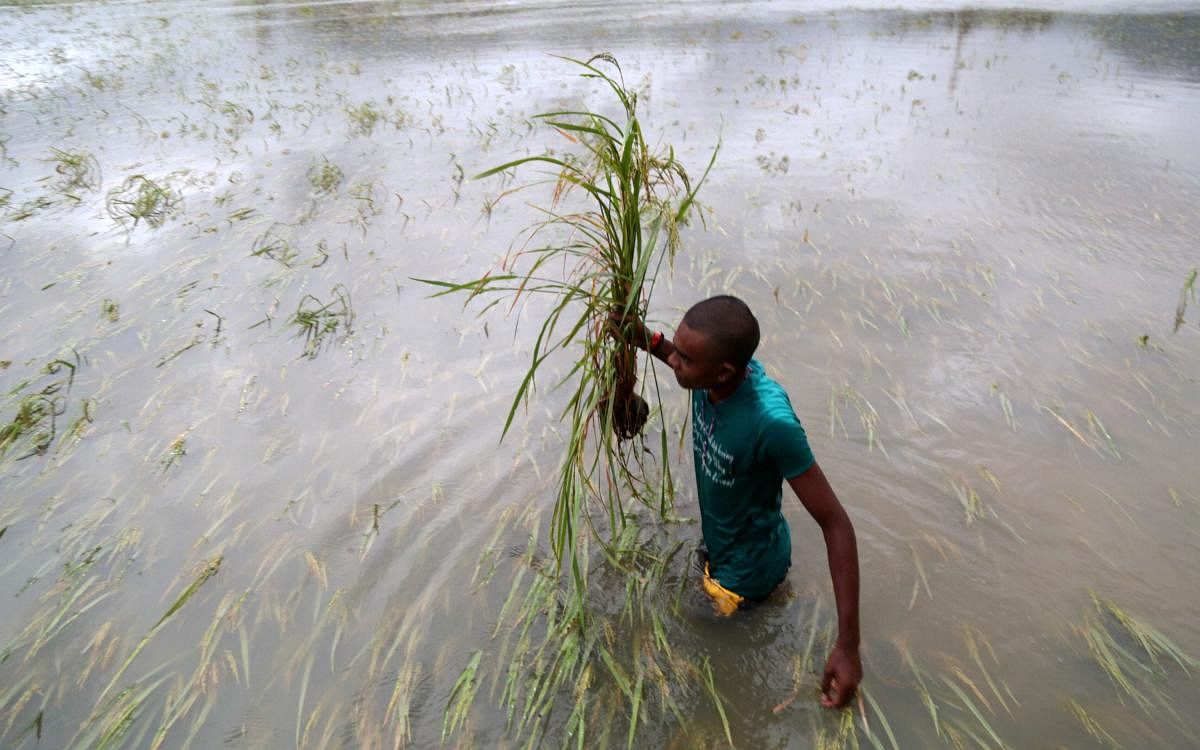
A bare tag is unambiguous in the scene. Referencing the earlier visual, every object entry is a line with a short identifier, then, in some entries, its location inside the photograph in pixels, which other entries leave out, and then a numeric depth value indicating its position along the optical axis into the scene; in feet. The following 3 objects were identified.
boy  5.88
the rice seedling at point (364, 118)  25.22
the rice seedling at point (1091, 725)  6.55
